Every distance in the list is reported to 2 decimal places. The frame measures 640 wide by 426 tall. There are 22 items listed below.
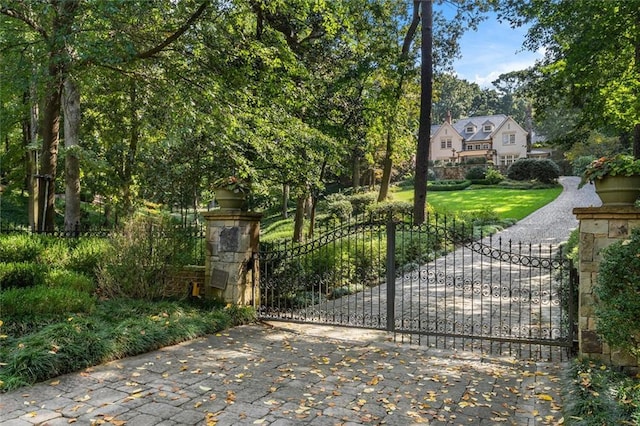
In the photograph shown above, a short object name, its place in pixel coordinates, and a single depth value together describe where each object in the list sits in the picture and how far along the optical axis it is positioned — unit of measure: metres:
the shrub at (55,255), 7.61
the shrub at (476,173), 36.50
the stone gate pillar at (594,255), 4.82
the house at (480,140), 49.59
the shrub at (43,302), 5.49
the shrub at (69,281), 6.53
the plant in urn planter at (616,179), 4.79
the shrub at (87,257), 7.64
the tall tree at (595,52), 9.27
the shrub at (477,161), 40.56
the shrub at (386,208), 16.59
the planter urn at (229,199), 7.09
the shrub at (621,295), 4.20
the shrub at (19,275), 6.61
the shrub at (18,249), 7.65
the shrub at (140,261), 6.82
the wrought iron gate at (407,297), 5.99
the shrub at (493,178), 34.62
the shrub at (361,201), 20.91
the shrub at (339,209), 18.88
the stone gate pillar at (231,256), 7.06
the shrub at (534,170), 32.38
